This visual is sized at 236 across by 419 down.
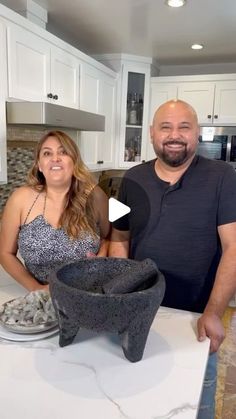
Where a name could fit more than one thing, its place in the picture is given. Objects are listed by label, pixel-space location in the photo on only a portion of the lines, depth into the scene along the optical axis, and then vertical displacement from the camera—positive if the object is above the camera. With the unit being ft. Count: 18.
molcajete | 2.19 -1.03
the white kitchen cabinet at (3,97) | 5.99 +0.79
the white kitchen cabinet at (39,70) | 6.34 +1.53
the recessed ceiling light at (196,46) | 9.65 +2.85
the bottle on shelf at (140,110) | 11.55 +1.22
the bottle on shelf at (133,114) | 11.53 +1.08
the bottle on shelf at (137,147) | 11.82 -0.01
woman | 4.06 -0.88
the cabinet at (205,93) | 10.86 +1.75
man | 3.97 -0.76
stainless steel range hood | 6.17 +0.54
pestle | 2.42 -0.96
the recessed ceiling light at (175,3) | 6.87 +2.88
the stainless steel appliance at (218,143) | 10.87 +0.19
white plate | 2.65 -1.48
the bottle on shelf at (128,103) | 11.40 +1.42
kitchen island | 1.98 -1.49
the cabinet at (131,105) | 11.01 +1.35
